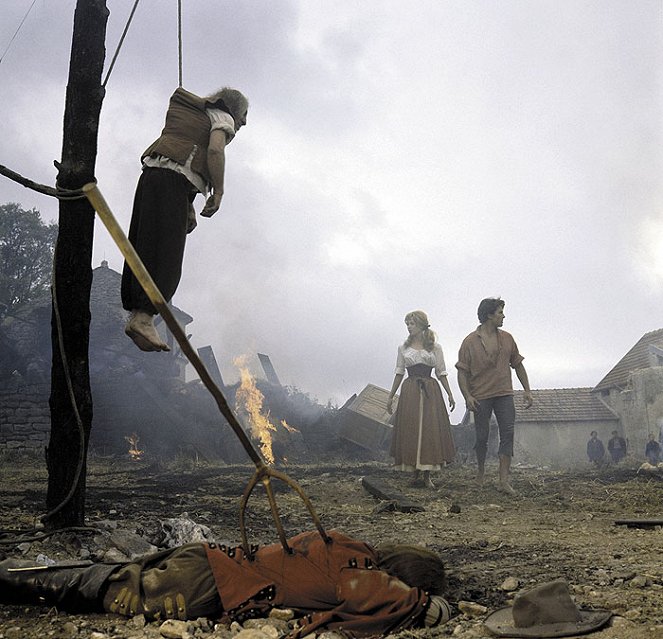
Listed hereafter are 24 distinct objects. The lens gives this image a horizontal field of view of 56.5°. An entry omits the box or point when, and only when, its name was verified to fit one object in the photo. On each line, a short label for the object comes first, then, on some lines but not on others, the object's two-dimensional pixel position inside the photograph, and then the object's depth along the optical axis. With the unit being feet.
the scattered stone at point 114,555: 11.04
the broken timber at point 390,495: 18.67
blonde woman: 25.54
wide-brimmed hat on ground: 6.49
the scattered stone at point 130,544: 11.78
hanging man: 10.20
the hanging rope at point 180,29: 11.98
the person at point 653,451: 66.50
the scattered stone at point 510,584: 8.59
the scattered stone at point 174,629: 7.02
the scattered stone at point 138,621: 7.44
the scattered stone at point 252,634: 6.84
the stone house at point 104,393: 53.67
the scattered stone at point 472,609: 7.59
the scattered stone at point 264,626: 6.94
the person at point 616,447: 72.54
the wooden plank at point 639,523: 14.53
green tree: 97.19
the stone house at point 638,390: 77.25
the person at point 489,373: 24.18
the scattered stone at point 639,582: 8.03
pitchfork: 7.62
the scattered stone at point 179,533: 13.14
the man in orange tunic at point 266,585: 7.37
